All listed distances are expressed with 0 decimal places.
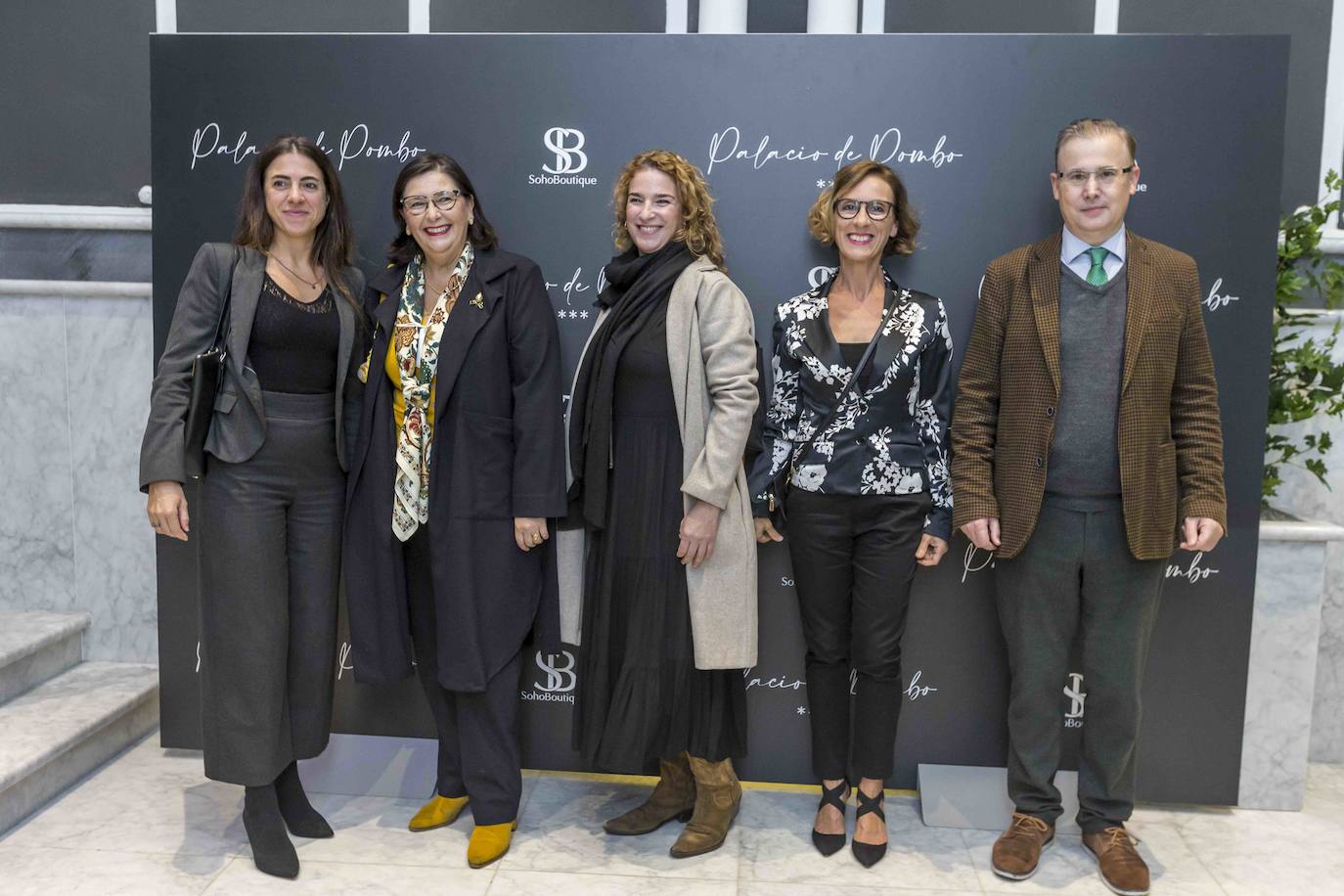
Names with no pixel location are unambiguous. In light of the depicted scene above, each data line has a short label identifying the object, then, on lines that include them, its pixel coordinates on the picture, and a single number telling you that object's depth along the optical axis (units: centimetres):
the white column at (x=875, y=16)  386
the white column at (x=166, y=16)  389
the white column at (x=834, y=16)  370
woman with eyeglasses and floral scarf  259
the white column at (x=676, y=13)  392
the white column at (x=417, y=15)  391
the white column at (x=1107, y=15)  375
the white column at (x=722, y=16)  375
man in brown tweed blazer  251
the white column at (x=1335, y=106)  361
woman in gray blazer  252
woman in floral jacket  263
